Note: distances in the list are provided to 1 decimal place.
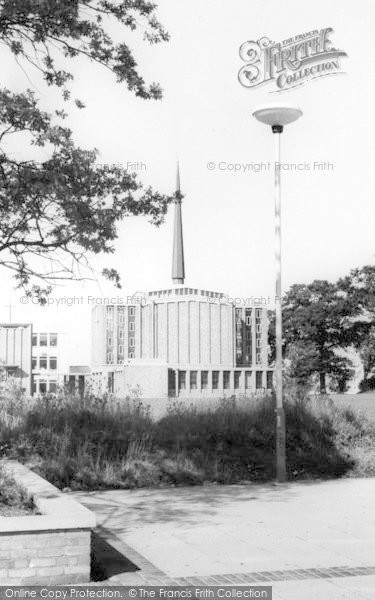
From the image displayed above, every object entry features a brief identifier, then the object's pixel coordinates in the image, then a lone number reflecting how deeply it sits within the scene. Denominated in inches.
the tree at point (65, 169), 355.3
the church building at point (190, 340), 4704.7
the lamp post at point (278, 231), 479.2
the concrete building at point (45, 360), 4510.3
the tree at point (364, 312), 3016.7
